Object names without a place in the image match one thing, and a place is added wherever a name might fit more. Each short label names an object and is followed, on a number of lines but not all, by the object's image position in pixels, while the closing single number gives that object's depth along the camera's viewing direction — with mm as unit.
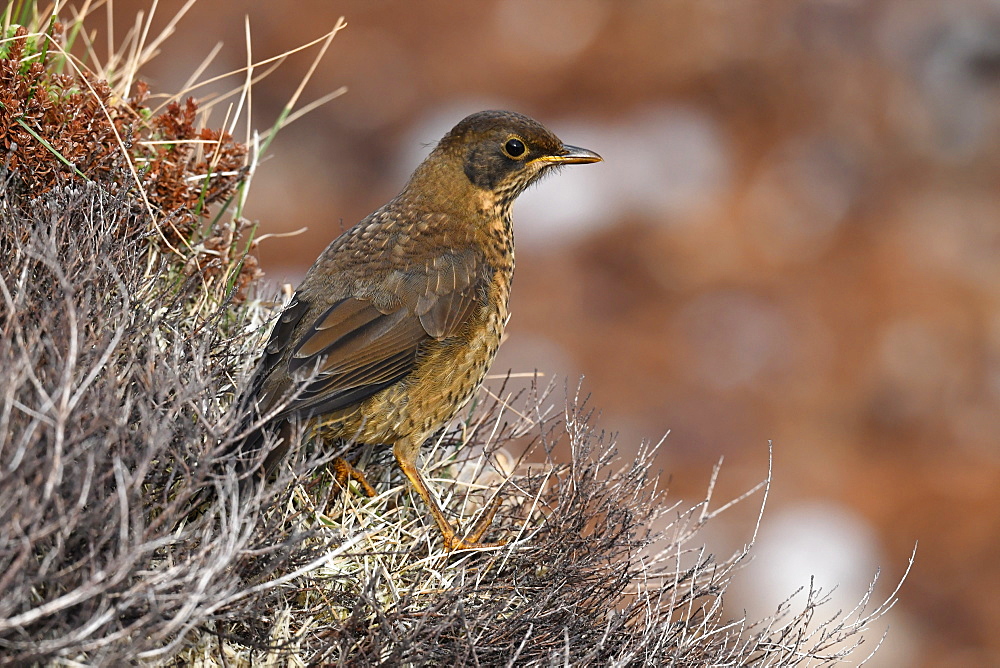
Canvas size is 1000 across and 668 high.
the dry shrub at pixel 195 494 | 4539
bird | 6758
